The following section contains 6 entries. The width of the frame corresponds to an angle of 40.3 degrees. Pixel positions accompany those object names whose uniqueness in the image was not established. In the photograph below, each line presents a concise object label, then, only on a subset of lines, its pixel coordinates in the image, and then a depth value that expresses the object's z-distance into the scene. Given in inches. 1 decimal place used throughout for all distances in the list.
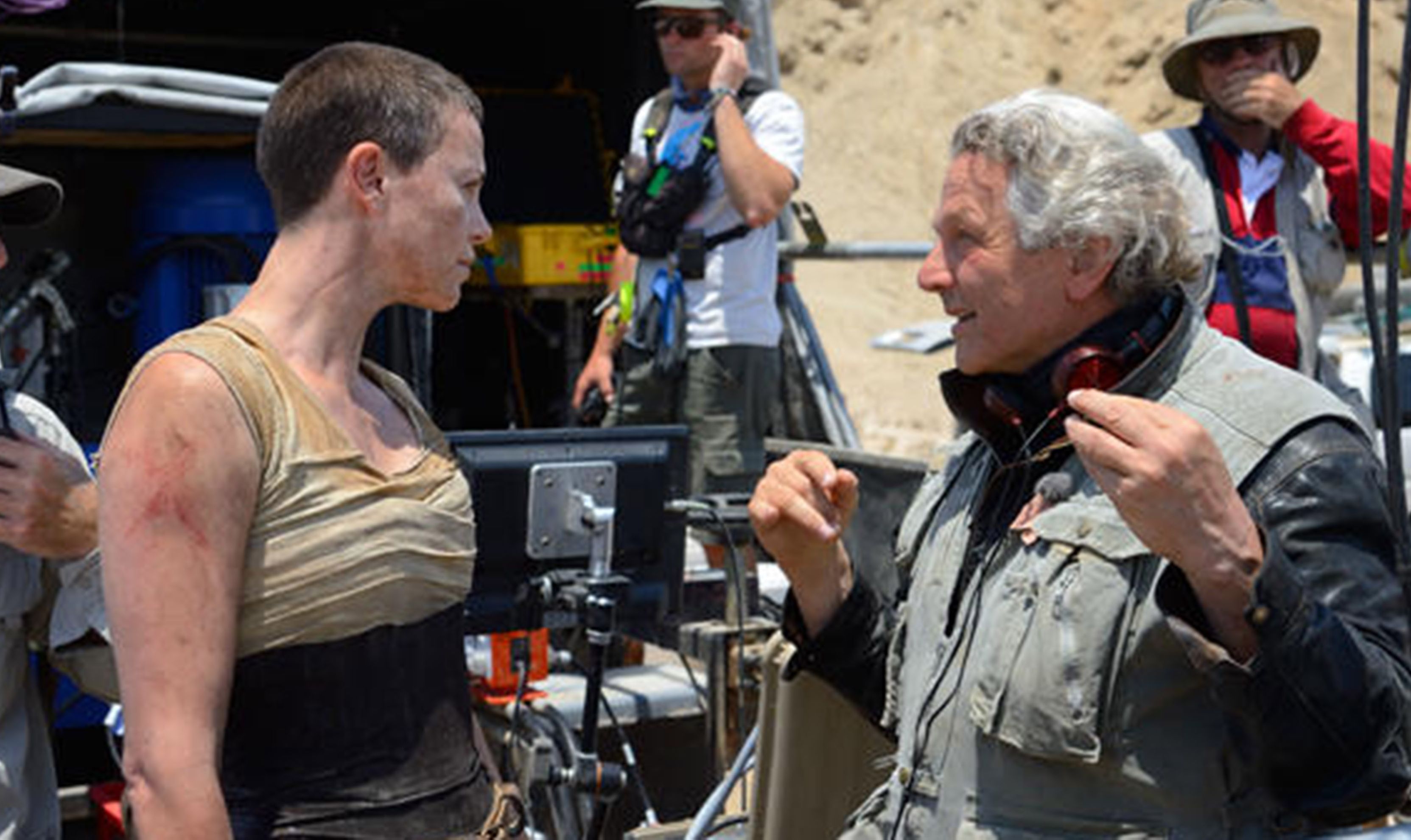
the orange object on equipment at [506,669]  179.2
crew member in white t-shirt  243.4
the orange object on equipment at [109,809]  176.1
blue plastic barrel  241.3
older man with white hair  87.9
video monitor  146.6
